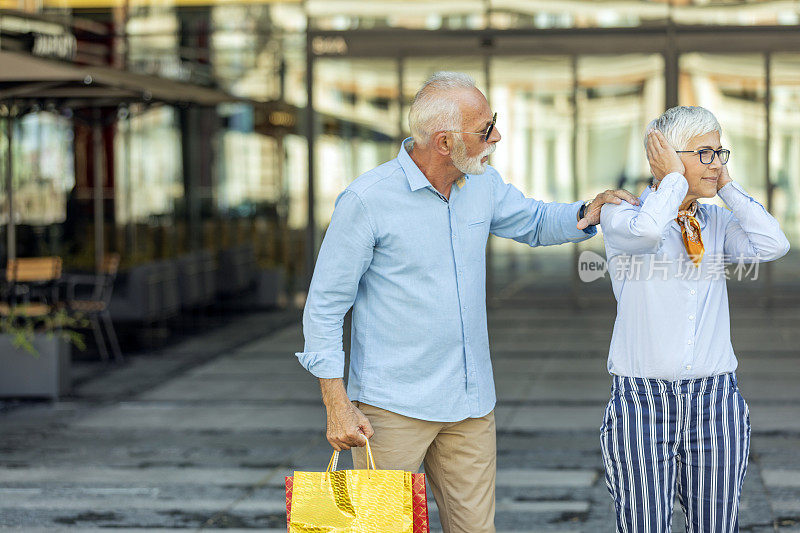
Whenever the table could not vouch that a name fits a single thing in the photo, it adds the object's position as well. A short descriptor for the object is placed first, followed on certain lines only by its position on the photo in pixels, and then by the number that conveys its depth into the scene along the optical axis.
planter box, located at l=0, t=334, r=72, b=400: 17.02
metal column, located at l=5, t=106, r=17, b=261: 21.30
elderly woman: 6.23
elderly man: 6.38
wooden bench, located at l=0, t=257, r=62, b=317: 20.80
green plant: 17.11
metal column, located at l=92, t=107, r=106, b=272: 24.25
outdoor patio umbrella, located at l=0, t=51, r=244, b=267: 17.42
